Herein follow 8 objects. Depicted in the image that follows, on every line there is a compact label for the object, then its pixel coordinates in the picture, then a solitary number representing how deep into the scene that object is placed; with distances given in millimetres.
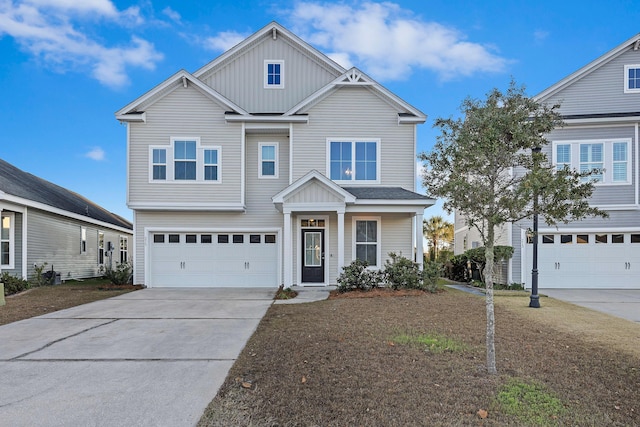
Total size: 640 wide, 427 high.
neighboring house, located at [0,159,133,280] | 14523
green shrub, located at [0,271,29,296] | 12875
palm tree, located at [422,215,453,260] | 29891
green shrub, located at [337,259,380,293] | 12523
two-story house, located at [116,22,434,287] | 14305
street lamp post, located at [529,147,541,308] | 10180
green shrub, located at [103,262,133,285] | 14836
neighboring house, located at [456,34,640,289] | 14398
